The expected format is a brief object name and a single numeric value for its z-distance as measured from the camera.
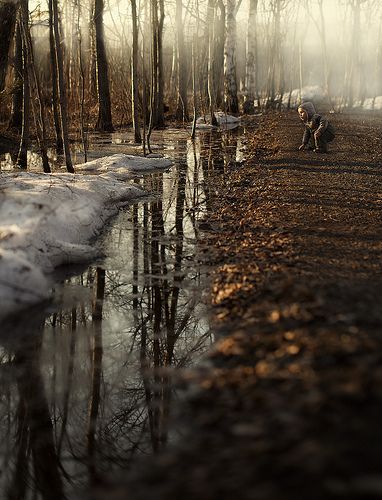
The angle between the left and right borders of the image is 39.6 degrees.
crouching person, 11.20
